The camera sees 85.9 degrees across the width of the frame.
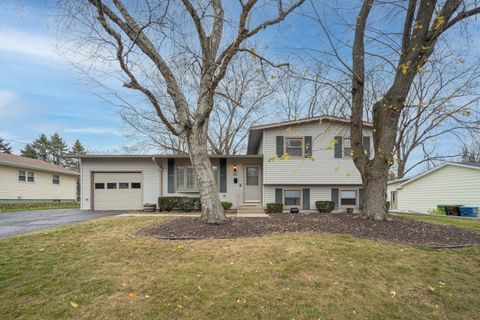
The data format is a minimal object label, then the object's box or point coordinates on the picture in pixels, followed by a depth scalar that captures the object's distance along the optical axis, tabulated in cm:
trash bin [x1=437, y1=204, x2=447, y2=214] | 1660
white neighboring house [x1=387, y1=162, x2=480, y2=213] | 1567
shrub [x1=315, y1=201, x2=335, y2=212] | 1319
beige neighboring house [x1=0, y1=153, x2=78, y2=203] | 1839
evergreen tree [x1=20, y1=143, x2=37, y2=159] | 4147
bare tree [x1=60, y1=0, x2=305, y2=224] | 626
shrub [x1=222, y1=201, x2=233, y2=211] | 1336
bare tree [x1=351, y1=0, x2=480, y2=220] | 676
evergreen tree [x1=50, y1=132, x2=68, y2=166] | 4400
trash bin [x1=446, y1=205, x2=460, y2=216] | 1591
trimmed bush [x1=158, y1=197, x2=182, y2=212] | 1379
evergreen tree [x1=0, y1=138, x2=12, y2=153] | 3906
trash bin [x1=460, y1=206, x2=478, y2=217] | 1536
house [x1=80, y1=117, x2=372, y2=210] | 1335
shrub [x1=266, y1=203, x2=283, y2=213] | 1298
